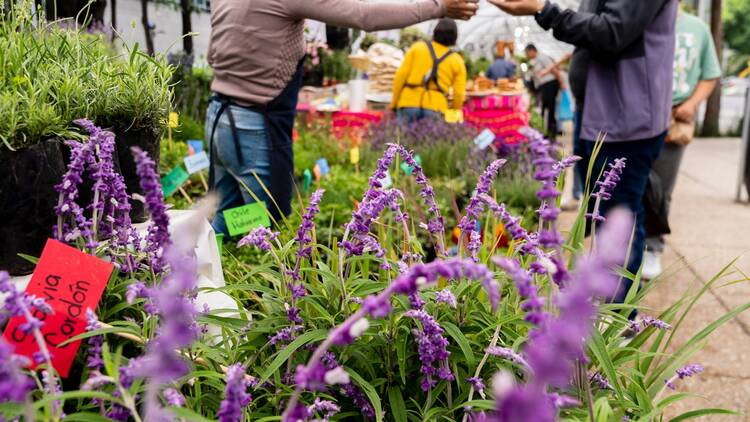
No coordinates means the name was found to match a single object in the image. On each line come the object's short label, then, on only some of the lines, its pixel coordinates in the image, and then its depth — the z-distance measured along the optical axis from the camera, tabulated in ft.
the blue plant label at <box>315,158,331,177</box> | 14.39
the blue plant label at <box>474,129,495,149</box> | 14.65
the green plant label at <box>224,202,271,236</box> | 7.14
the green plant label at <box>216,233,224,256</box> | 6.28
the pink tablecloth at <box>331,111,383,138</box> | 20.80
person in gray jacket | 9.32
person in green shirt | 13.26
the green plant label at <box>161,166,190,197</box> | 7.70
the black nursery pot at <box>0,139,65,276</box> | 4.12
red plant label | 3.31
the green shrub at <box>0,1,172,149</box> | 4.16
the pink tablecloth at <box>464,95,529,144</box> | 23.38
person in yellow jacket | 20.93
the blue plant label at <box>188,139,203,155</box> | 11.93
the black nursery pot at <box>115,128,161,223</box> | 5.33
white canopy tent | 44.47
